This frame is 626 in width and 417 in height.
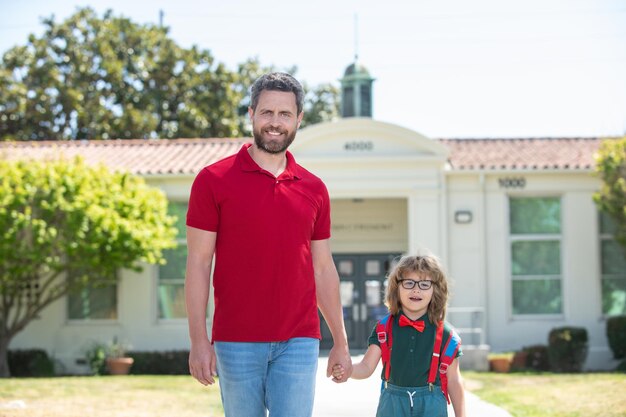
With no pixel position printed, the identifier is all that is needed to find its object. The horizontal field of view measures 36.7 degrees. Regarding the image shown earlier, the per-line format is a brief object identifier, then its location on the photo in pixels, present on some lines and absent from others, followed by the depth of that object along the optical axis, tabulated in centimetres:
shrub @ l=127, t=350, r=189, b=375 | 1870
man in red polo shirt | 440
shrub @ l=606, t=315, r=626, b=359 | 1841
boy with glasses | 523
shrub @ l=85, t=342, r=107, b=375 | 1900
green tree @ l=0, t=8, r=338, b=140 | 3456
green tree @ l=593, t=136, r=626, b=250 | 1809
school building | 1955
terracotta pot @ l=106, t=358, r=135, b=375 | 1858
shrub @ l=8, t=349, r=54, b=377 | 1925
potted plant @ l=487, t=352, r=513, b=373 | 1791
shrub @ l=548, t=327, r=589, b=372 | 1808
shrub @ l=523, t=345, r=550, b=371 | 1850
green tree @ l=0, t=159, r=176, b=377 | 1761
